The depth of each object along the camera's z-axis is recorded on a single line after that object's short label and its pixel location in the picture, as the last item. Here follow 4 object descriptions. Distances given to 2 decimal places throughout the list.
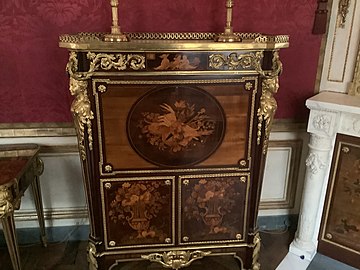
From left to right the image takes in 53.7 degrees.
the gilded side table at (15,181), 1.53
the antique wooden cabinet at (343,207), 1.81
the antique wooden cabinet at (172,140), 1.41
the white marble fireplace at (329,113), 1.76
